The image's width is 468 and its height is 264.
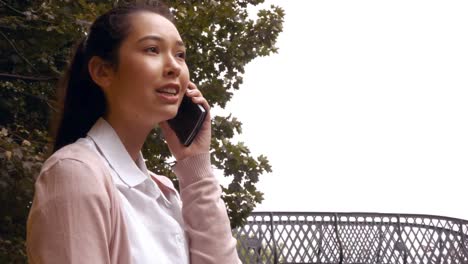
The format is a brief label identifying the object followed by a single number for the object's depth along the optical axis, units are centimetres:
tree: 525
